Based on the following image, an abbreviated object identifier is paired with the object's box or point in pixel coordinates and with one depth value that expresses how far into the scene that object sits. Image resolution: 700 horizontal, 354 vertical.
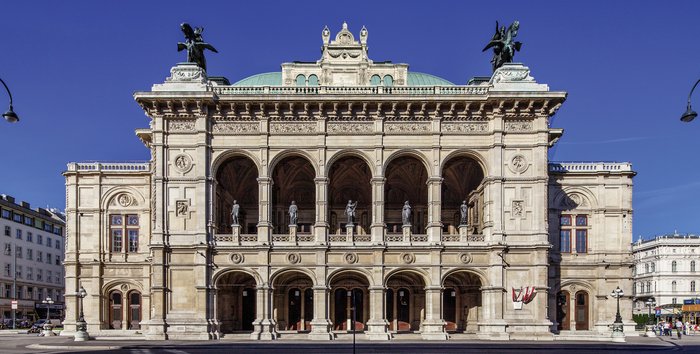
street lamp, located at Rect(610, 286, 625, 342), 42.18
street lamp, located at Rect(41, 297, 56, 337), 48.84
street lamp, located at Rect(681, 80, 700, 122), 23.97
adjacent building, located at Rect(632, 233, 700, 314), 100.31
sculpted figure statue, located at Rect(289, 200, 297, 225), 43.73
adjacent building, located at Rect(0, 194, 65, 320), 79.81
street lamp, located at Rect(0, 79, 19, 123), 24.72
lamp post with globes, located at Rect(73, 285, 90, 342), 41.09
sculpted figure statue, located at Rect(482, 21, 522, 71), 44.81
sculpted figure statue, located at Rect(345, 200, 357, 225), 43.54
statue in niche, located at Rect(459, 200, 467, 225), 43.25
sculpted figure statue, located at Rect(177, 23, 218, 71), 44.80
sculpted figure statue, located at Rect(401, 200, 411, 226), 43.59
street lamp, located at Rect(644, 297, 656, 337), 50.41
